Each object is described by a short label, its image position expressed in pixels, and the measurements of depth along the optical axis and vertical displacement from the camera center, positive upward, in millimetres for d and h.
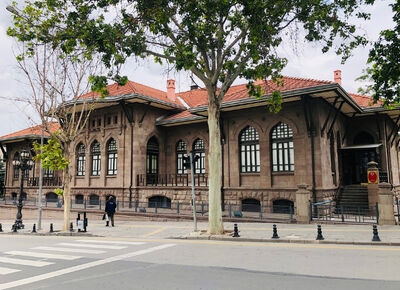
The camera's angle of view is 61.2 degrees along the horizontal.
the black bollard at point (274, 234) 11788 -1696
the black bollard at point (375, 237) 10630 -1665
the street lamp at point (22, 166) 18653 +1387
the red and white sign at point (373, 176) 18328 +437
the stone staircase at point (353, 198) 19609 -842
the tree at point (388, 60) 12875 +4858
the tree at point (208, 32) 12289 +5932
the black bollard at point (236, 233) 12345 -1717
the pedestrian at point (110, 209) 18172 -1164
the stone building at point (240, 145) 19969 +2914
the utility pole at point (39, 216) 17336 -1444
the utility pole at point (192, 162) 14260 +1020
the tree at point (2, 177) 39462 +1383
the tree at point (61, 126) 16359 +3095
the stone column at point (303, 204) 15820 -896
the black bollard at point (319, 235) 11195 -1658
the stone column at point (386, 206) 14281 -931
